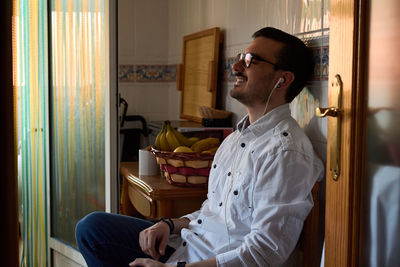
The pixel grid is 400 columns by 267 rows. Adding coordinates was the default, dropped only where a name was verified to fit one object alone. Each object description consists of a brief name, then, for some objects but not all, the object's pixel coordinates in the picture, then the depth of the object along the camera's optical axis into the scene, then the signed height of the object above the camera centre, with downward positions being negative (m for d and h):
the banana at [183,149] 1.91 -0.20
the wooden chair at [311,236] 1.45 -0.40
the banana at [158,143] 2.05 -0.19
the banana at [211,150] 1.95 -0.21
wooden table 1.87 -0.38
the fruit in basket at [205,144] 2.03 -0.20
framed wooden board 2.52 +0.11
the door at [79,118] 2.26 -0.12
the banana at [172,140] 2.04 -0.18
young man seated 1.37 -0.28
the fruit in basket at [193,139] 2.13 -0.19
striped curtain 2.73 -0.15
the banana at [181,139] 2.09 -0.18
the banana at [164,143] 2.04 -0.19
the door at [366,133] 1.06 -0.08
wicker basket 1.84 -0.26
